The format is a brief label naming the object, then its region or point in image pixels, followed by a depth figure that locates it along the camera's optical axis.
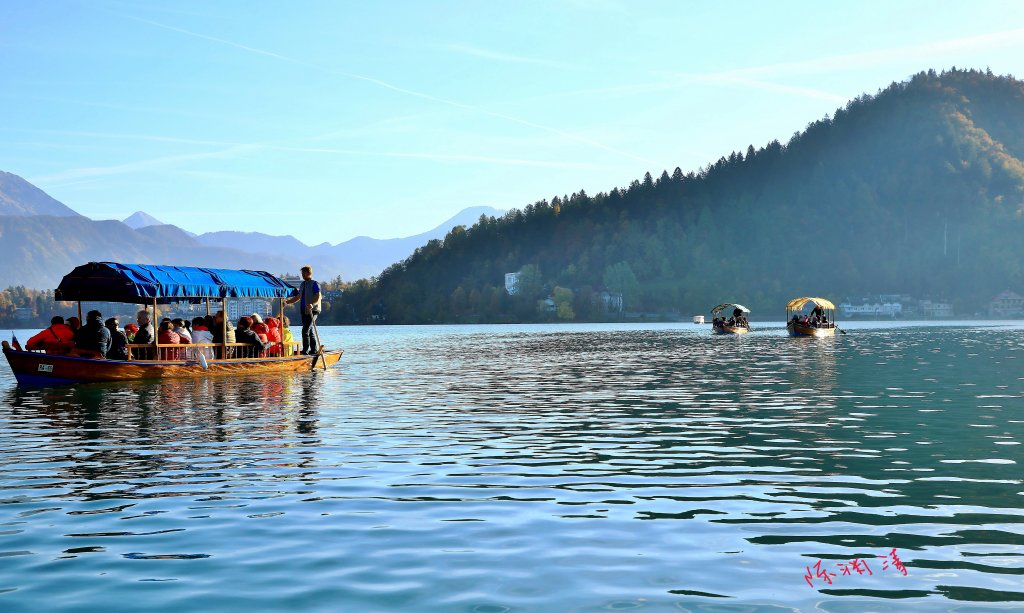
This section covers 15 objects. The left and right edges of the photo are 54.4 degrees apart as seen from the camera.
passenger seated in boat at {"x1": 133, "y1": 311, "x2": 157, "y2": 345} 42.34
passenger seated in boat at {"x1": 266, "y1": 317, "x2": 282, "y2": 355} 48.58
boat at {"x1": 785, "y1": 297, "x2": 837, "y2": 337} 99.56
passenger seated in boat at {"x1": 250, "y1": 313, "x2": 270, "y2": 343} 47.78
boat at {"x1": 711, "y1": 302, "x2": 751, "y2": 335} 117.15
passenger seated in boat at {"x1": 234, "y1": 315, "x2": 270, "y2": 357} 46.62
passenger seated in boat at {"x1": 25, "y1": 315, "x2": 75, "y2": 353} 39.31
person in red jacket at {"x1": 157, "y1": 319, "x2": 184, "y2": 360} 43.00
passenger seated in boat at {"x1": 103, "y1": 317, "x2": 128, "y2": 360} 40.31
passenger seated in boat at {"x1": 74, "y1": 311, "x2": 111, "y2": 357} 39.16
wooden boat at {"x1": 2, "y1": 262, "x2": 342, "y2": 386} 38.44
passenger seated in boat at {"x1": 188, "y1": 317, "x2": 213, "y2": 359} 43.94
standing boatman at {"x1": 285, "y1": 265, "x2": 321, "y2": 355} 46.88
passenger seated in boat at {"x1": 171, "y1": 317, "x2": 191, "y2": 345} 43.59
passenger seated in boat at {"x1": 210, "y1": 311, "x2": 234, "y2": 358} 45.18
